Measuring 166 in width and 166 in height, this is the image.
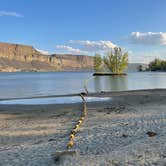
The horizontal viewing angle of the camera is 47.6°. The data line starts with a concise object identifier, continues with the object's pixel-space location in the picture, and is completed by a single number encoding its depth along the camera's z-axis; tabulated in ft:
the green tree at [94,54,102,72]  248.31
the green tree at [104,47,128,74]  224.49
